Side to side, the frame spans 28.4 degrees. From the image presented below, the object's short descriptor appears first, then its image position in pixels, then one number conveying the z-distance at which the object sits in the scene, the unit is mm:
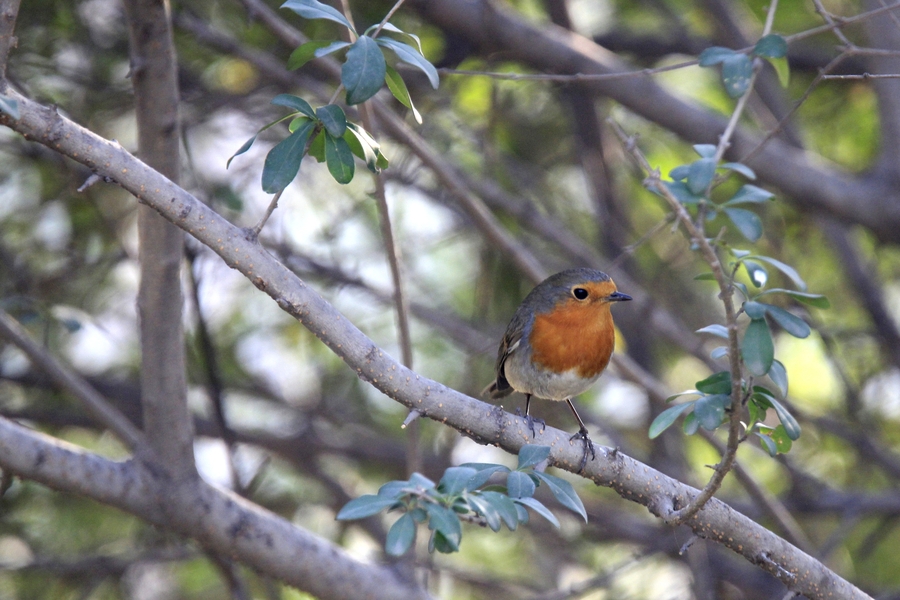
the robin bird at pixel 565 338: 8406
